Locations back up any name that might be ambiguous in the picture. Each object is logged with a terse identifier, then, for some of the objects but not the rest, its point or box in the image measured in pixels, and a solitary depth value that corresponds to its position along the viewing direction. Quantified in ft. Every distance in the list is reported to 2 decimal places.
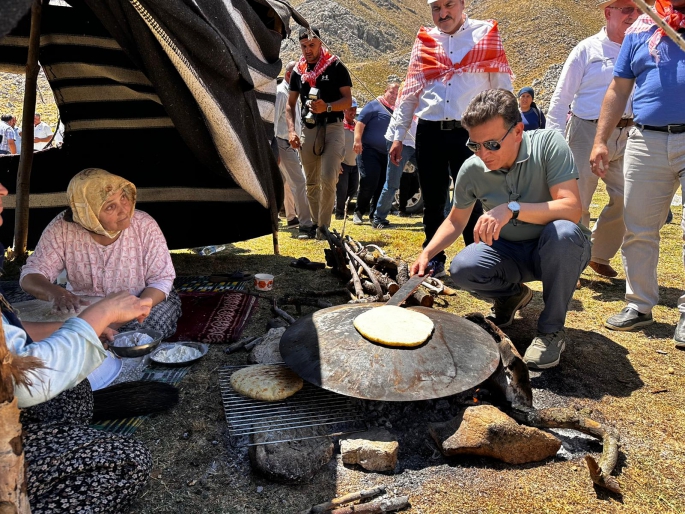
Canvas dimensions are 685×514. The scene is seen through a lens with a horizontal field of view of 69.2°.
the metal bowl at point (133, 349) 8.93
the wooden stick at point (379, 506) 6.14
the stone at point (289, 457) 6.74
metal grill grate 7.60
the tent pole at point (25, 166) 14.84
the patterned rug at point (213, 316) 11.32
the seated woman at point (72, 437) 4.68
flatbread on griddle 7.88
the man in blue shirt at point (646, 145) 10.24
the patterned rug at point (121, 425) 7.83
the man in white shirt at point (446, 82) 13.35
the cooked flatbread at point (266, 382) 8.09
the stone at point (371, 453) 6.93
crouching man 9.42
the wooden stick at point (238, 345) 10.63
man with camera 19.13
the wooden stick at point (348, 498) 6.19
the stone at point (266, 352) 9.77
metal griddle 7.36
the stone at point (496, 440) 7.02
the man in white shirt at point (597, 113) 13.98
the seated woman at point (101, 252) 9.54
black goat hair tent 8.41
